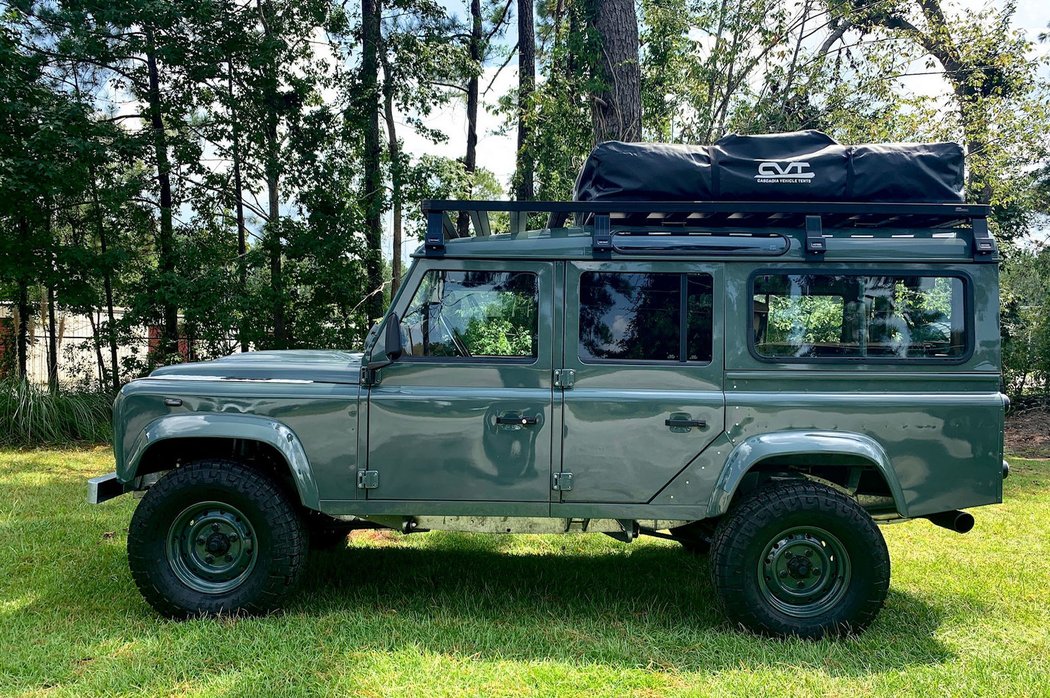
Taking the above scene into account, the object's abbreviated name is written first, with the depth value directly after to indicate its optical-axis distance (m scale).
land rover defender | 4.00
